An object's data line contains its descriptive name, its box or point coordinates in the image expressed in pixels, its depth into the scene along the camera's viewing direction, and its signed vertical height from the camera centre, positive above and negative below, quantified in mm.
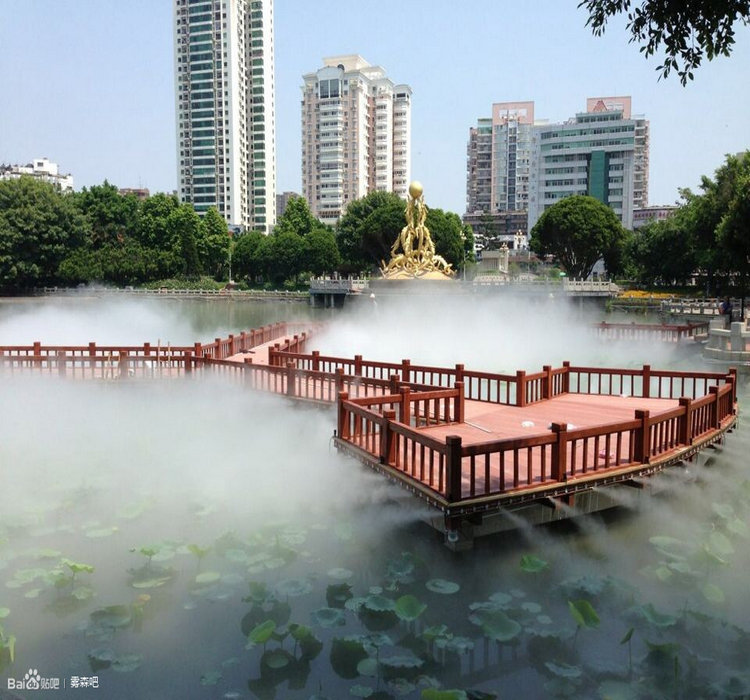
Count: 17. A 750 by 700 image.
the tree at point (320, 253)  74750 +2568
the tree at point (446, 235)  69250 +4308
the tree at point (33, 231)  63531 +4029
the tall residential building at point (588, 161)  110812 +18727
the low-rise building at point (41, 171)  127631 +19485
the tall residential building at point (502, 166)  154375 +25287
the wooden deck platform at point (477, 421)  7156 -1968
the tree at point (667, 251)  57969 +2423
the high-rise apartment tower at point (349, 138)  122625 +24851
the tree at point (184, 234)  74000 +4388
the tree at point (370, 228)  68688 +4887
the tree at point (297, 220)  81000 +6633
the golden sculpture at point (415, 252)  46125 +1700
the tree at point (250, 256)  78250 +2340
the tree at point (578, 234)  66062 +4295
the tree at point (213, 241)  77250 +3928
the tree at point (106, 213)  73750 +6502
